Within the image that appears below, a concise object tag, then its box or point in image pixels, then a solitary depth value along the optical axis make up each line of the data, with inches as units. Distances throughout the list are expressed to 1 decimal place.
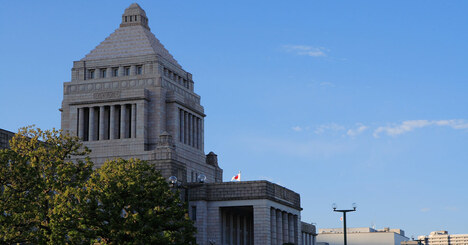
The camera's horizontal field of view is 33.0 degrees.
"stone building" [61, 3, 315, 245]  4493.1
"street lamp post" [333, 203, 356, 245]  3223.4
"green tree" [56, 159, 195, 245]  2605.8
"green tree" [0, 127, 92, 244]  2455.7
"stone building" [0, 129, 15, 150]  3203.7
